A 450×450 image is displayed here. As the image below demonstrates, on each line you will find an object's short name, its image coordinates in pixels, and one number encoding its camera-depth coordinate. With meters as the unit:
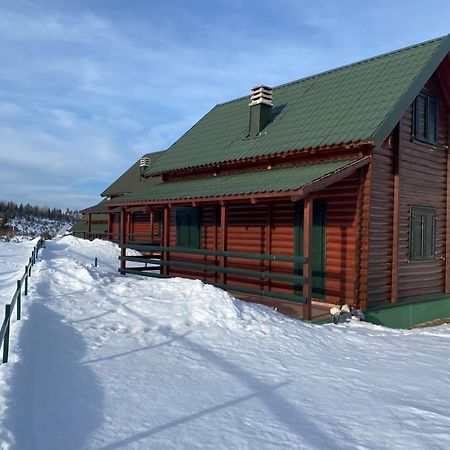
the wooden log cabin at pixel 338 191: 10.25
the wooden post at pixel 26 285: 9.38
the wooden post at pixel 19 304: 7.28
